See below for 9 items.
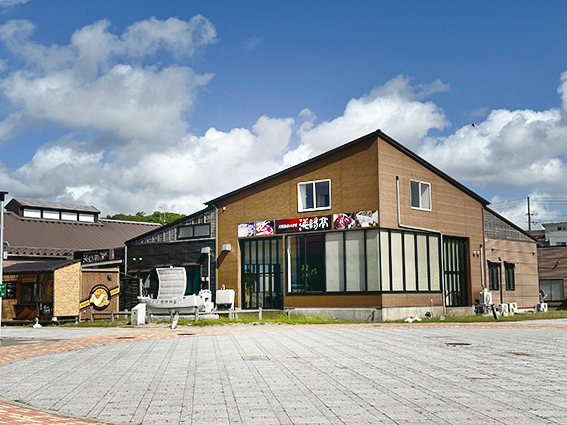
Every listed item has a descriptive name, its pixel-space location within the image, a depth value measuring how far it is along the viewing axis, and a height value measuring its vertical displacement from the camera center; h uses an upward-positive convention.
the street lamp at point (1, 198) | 19.23 +2.37
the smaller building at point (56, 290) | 30.06 -0.94
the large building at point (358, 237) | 29.42 +1.57
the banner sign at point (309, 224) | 29.41 +2.25
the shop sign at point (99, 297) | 31.92 -1.37
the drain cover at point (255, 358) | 13.39 -1.96
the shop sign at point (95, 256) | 40.62 +1.01
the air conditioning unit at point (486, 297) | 33.12 -1.74
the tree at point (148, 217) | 88.35 +7.90
